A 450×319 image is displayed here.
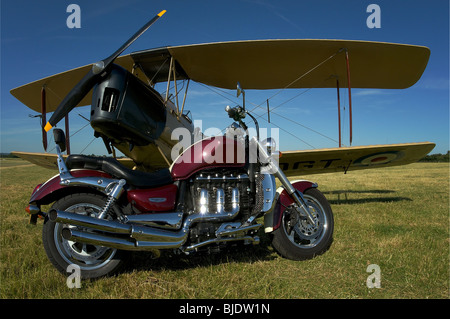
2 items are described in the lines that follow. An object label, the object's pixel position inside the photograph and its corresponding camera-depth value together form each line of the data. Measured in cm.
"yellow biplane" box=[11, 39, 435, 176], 558
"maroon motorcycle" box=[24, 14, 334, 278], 225
